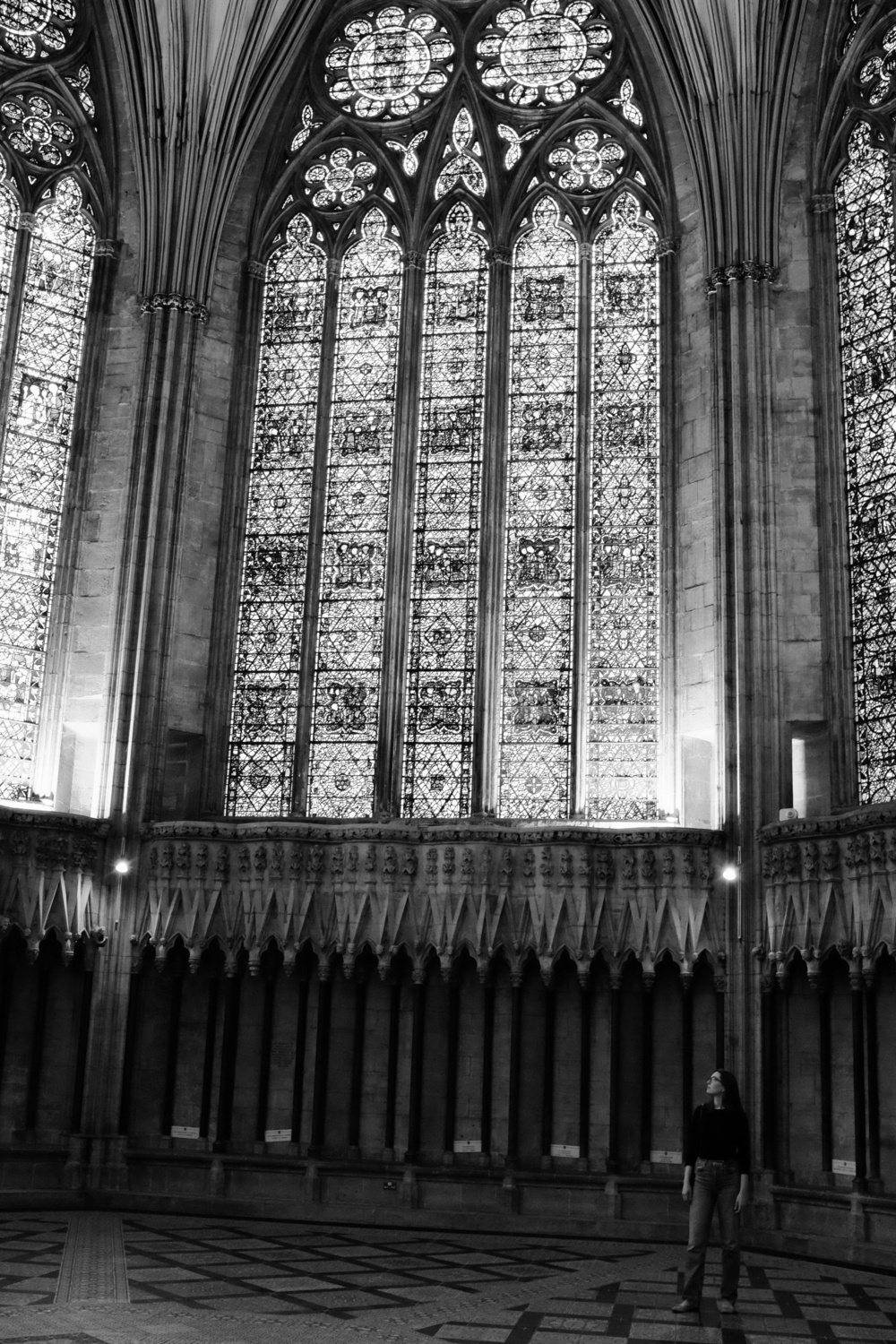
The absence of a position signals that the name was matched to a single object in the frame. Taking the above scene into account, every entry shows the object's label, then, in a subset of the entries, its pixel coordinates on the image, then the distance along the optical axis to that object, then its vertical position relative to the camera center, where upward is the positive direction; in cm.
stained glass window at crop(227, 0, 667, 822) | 2130 +923
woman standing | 1223 -55
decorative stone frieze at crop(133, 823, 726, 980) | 1891 +238
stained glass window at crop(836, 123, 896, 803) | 1928 +849
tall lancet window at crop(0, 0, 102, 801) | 2159 +1085
